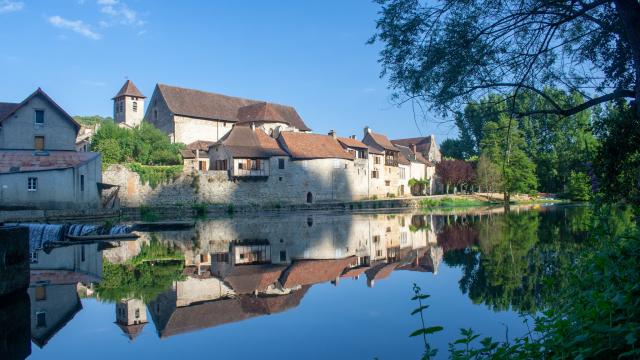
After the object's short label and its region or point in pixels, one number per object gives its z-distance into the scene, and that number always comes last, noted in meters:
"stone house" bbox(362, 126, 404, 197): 57.81
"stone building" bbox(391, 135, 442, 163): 74.97
